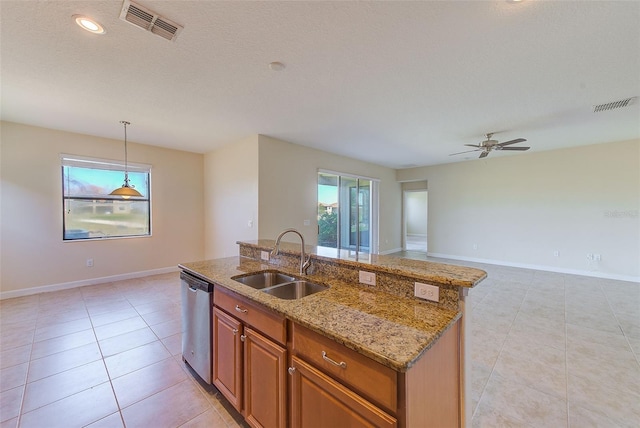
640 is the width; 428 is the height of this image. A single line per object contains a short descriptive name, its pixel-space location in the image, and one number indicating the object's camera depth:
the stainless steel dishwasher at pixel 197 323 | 1.89
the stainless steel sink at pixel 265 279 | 2.04
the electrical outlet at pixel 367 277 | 1.59
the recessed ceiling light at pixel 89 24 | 1.72
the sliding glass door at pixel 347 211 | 5.70
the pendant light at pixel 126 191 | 3.66
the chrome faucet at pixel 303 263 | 1.94
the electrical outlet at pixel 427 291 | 1.32
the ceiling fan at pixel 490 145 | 4.18
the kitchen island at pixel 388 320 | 0.93
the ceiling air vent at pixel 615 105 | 2.96
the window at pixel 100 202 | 4.27
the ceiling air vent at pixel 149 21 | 1.64
